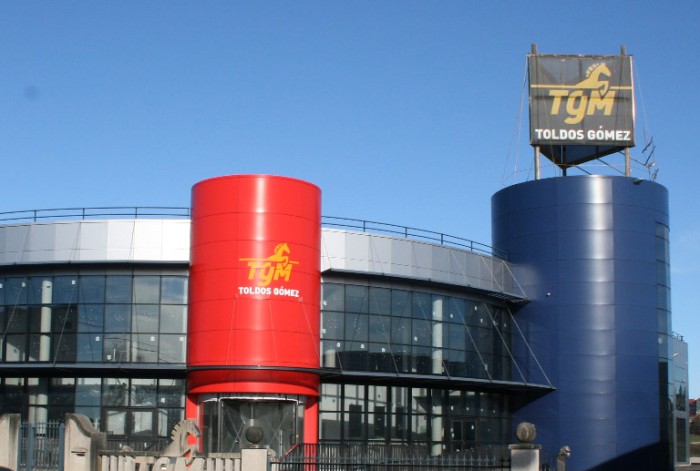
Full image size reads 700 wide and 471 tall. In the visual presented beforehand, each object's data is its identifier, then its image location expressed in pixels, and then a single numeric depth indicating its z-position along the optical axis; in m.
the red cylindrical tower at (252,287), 38.12
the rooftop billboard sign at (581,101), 50.19
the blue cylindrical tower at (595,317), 46.09
